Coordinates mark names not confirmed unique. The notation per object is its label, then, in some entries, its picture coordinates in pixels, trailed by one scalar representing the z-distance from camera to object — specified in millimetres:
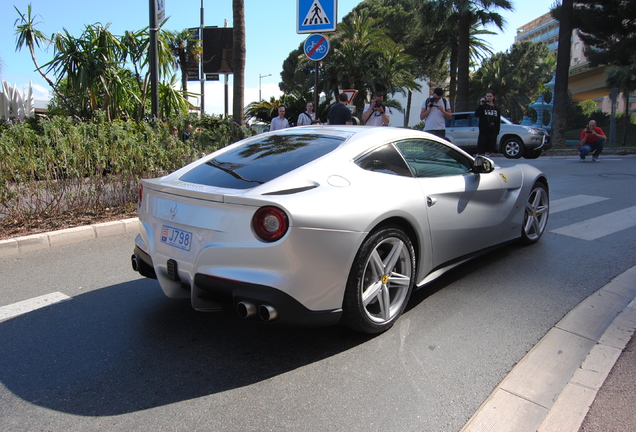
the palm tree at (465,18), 25453
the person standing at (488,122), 10133
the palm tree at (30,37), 12391
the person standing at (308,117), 12691
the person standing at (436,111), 9664
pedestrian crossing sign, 9174
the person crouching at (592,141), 15422
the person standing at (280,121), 12402
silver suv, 16531
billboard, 24719
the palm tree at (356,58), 31094
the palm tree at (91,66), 11625
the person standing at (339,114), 9438
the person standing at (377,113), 9680
